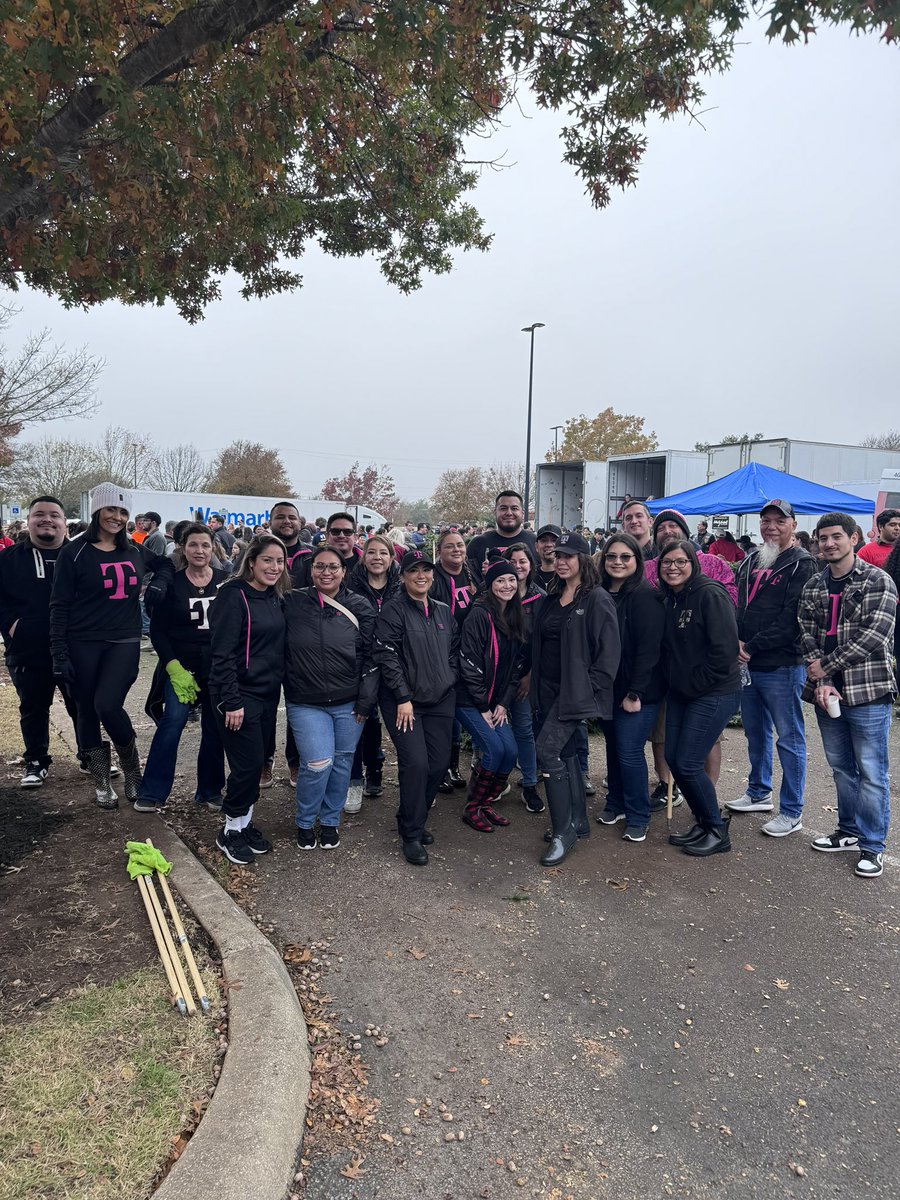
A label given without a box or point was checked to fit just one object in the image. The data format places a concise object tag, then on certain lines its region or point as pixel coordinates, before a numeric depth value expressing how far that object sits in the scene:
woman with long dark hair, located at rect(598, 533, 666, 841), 4.75
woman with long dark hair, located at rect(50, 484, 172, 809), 4.88
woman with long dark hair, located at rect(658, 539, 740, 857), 4.50
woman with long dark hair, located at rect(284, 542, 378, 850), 4.47
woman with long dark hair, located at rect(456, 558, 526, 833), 4.91
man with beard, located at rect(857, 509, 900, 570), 6.76
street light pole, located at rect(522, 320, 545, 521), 29.61
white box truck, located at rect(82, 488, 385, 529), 28.72
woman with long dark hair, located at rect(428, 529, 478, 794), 5.33
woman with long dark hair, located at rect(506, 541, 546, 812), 5.36
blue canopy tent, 14.16
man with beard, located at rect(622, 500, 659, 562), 6.17
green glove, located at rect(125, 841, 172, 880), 3.73
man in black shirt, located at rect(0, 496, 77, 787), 5.32
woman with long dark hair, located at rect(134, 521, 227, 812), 4.97
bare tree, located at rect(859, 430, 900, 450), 69.81
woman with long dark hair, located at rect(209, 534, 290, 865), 4.31
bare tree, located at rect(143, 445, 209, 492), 53.38
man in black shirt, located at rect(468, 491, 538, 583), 6.26
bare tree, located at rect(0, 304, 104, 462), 11.30
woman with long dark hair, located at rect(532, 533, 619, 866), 4.50
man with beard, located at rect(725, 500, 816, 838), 4.96
